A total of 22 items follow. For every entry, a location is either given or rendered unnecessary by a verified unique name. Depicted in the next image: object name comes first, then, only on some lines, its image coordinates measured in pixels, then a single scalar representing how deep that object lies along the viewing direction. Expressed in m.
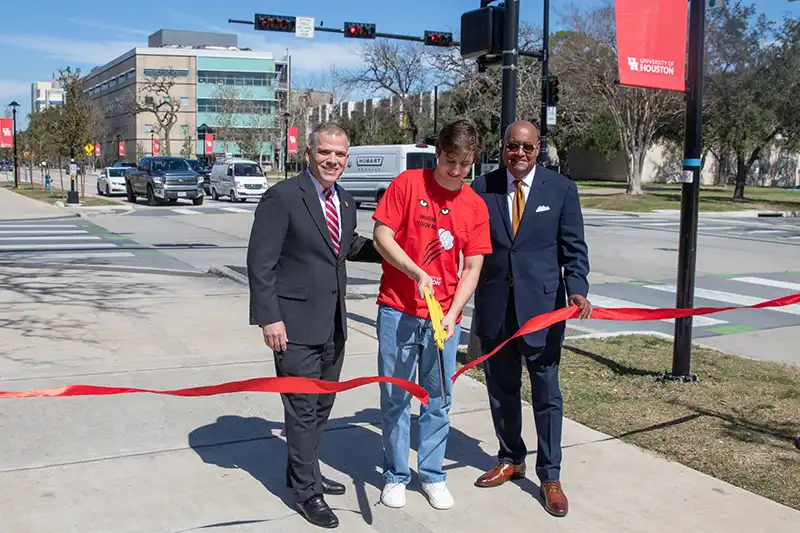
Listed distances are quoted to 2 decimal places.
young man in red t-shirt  3.85
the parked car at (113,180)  39.09
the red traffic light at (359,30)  25.97
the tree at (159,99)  93.62
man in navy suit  4.12
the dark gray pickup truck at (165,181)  32.09
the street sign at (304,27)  25.48
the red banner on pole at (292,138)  42.67
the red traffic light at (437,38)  25.47
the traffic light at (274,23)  25.22
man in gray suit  3.85
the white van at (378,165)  29.23
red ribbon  3.85
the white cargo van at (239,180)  36.03
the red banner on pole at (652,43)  5.96
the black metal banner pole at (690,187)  6.20
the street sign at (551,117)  17.92
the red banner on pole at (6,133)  49.48
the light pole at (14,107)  43.13
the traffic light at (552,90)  18.52
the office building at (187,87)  114.06
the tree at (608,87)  34.84
